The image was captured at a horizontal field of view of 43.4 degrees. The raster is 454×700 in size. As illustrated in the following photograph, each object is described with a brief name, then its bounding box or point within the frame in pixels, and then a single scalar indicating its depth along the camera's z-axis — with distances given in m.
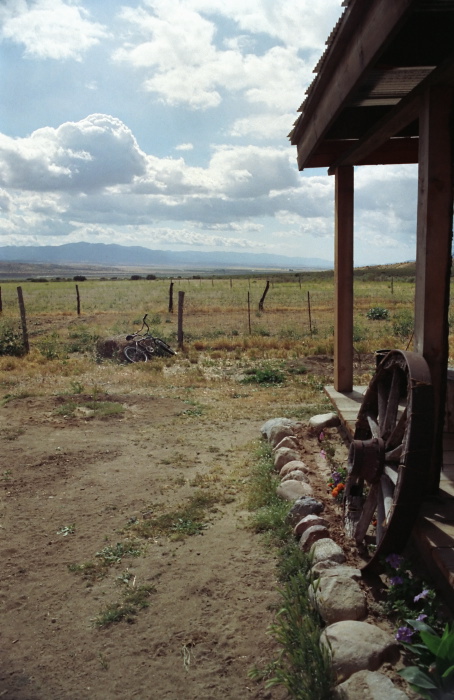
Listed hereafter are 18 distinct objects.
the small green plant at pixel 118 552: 3.86
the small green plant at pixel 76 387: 9.08
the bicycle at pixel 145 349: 12.65
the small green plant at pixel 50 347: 13.11
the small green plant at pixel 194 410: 7.78
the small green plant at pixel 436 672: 2.00
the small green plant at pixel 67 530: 4.33
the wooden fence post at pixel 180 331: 13.96
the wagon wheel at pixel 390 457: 2.75
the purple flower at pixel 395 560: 2.91
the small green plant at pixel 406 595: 2.62
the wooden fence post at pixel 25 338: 13.29
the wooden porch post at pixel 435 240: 3.10
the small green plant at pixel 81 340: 14.44
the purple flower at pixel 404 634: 2.46
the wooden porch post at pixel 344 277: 5.76
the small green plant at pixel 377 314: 20.62
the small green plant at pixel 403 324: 15.55
